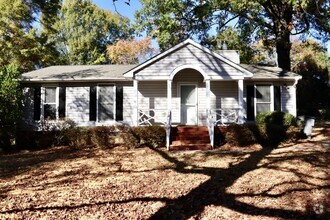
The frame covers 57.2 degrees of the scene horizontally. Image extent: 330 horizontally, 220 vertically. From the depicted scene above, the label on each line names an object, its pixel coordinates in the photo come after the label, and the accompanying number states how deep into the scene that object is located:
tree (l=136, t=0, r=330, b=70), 17.70
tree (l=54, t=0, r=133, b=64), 38.62
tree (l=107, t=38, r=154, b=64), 37.00
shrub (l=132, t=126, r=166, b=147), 12.71
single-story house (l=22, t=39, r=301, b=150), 15.87
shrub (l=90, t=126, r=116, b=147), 13.09
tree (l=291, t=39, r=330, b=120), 25.92
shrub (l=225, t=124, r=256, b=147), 12.57
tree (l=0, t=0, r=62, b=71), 25.33
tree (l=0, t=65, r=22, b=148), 13.39
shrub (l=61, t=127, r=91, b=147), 13.23
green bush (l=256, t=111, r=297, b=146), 12.62
